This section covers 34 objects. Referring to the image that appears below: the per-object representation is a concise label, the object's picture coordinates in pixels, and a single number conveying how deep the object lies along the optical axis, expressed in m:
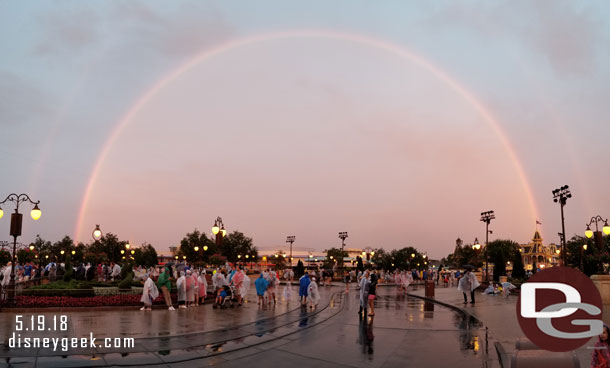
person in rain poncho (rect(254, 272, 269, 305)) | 22.91
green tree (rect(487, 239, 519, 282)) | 102.69
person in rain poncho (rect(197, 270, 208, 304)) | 22.12
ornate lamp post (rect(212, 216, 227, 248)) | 25.05
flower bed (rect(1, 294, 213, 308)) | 18.12
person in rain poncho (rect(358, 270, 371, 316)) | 19.73
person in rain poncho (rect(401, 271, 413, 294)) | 37.31
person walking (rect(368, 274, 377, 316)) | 19.53
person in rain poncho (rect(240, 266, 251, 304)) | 22.96
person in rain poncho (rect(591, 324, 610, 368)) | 6.61
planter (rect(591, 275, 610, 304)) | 24.23
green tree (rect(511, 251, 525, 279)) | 46.62
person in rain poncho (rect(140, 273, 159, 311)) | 19.22
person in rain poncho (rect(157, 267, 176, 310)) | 20.00
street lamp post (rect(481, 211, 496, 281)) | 47.78
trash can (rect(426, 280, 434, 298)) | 30.91
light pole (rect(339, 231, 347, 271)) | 71.59
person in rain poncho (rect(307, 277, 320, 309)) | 23.28
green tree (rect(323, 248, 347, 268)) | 119.46
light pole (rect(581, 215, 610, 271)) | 27.66
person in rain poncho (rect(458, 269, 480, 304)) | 25.89
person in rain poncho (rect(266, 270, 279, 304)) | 23.38
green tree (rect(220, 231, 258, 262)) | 105.12
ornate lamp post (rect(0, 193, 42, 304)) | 18.08
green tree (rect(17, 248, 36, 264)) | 47.31
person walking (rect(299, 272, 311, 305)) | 23.59
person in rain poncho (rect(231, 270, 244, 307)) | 22.92
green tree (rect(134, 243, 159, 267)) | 125.84
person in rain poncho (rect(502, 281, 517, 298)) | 33.41
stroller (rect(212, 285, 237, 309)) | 21.44
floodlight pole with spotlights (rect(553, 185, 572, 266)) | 30.94
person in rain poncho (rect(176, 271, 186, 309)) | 20.73
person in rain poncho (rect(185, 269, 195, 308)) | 20.80
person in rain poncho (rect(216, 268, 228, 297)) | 22.51
